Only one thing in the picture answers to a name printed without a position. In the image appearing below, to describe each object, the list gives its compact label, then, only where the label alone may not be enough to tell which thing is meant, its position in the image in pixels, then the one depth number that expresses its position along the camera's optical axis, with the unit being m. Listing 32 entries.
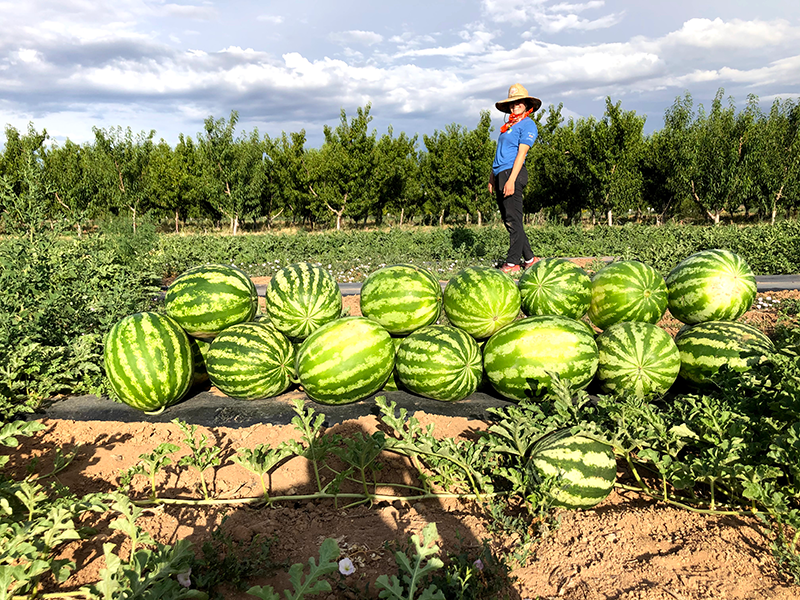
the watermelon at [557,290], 3.78
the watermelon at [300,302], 3.55
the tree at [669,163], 31.17
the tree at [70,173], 28.56
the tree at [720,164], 29.03
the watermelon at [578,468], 2.33
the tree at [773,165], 28.94
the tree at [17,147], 31.64
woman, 7.34
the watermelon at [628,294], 3.77
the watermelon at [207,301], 3.58
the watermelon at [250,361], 3.40
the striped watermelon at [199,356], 3.75
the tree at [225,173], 30.80
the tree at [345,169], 33.34
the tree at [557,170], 31.30
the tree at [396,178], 36.69
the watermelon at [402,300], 3.52
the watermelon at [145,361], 3.25
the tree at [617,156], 28.47
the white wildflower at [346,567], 1.83
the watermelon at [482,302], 3.49
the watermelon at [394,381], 3.64
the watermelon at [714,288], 3.71
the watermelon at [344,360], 3.23
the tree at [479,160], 34.22
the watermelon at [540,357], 3.14
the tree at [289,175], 34.81
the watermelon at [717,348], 3.17
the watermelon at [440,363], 3.27
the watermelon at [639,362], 3.21
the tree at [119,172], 30.91
